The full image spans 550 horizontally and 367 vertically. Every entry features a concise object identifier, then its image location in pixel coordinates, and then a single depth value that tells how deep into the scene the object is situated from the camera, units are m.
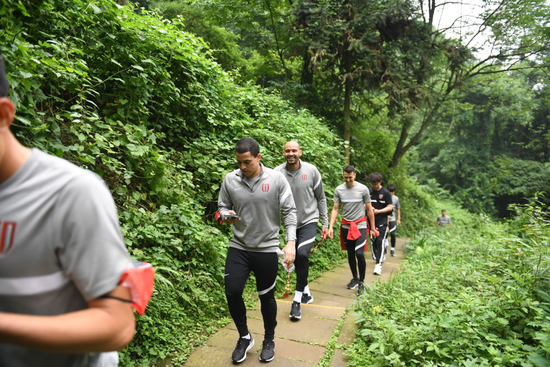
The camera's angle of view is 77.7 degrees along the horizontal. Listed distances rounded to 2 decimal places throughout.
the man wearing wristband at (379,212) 6.87
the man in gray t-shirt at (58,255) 0.88
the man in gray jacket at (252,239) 3.23
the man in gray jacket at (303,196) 4.62
